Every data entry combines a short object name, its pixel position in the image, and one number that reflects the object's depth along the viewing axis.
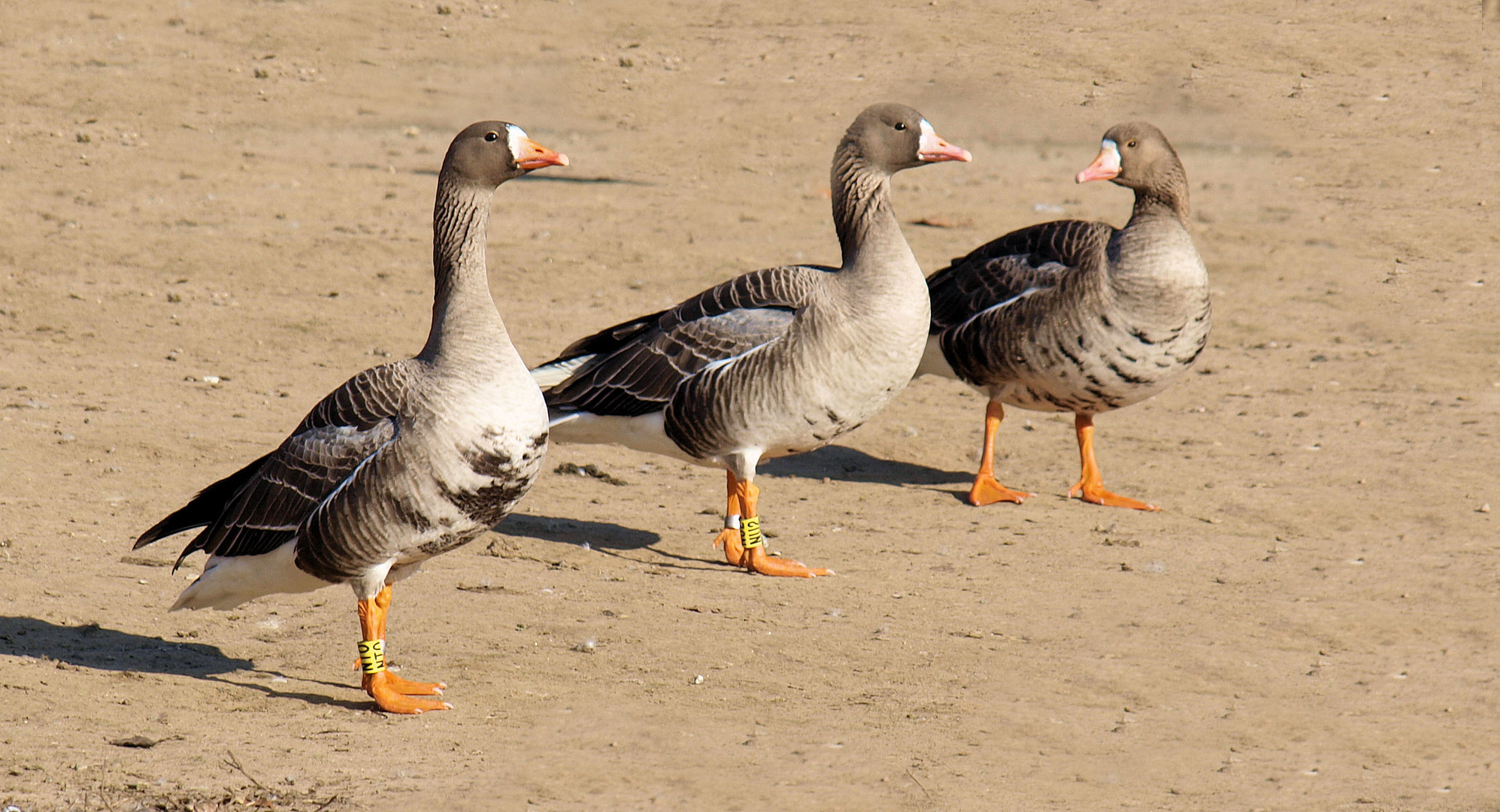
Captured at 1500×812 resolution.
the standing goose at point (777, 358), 16.78
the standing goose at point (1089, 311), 19.05
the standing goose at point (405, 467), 12.20
